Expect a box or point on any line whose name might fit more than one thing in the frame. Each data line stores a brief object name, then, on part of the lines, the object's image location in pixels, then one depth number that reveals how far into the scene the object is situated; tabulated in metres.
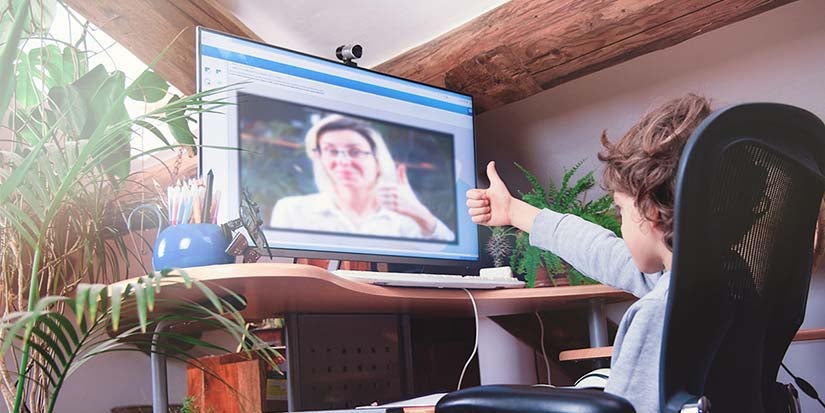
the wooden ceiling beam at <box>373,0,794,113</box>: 1.99
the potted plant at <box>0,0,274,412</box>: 1.10
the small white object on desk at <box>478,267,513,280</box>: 1.96
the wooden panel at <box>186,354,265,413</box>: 1.96
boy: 1.00
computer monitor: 1.70
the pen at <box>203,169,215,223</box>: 1.46
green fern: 1.99
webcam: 2.04
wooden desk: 1.23
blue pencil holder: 1.37
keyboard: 1.49
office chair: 0.86
